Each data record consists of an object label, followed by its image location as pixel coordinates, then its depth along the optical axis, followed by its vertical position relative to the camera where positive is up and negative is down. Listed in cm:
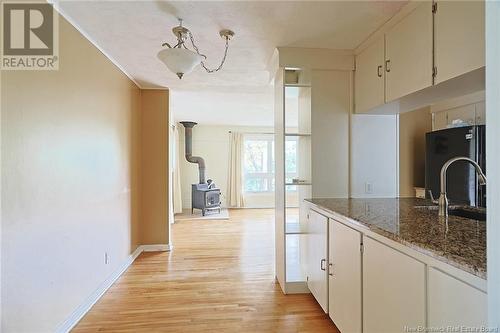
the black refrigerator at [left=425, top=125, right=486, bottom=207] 196 +4
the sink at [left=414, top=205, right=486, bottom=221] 183 -32
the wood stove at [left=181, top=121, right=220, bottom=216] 689 -60
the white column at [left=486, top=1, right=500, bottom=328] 58 +3
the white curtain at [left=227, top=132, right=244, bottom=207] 788 -12
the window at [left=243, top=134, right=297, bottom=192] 809 +8
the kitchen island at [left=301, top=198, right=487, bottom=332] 93 -45
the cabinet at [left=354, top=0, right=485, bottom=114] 143 +70
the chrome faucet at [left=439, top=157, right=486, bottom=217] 161 -21
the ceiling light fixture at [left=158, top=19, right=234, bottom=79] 207 +85
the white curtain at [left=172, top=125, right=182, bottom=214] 686 -38
